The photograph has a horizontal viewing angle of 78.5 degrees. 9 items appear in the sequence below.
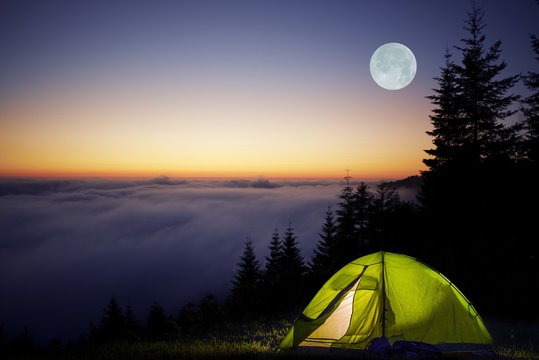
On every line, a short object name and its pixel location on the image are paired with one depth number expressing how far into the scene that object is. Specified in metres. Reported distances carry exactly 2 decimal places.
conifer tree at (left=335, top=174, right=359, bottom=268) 37.34
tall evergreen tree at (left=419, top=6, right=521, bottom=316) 20.73
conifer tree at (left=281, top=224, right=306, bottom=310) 40.75
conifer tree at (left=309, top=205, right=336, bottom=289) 40.81
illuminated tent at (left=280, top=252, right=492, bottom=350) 7.58
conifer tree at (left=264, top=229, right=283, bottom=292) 44.75
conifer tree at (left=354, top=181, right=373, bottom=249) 37.66
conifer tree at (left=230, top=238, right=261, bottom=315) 42.68
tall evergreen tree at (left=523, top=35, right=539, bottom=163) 19.52
